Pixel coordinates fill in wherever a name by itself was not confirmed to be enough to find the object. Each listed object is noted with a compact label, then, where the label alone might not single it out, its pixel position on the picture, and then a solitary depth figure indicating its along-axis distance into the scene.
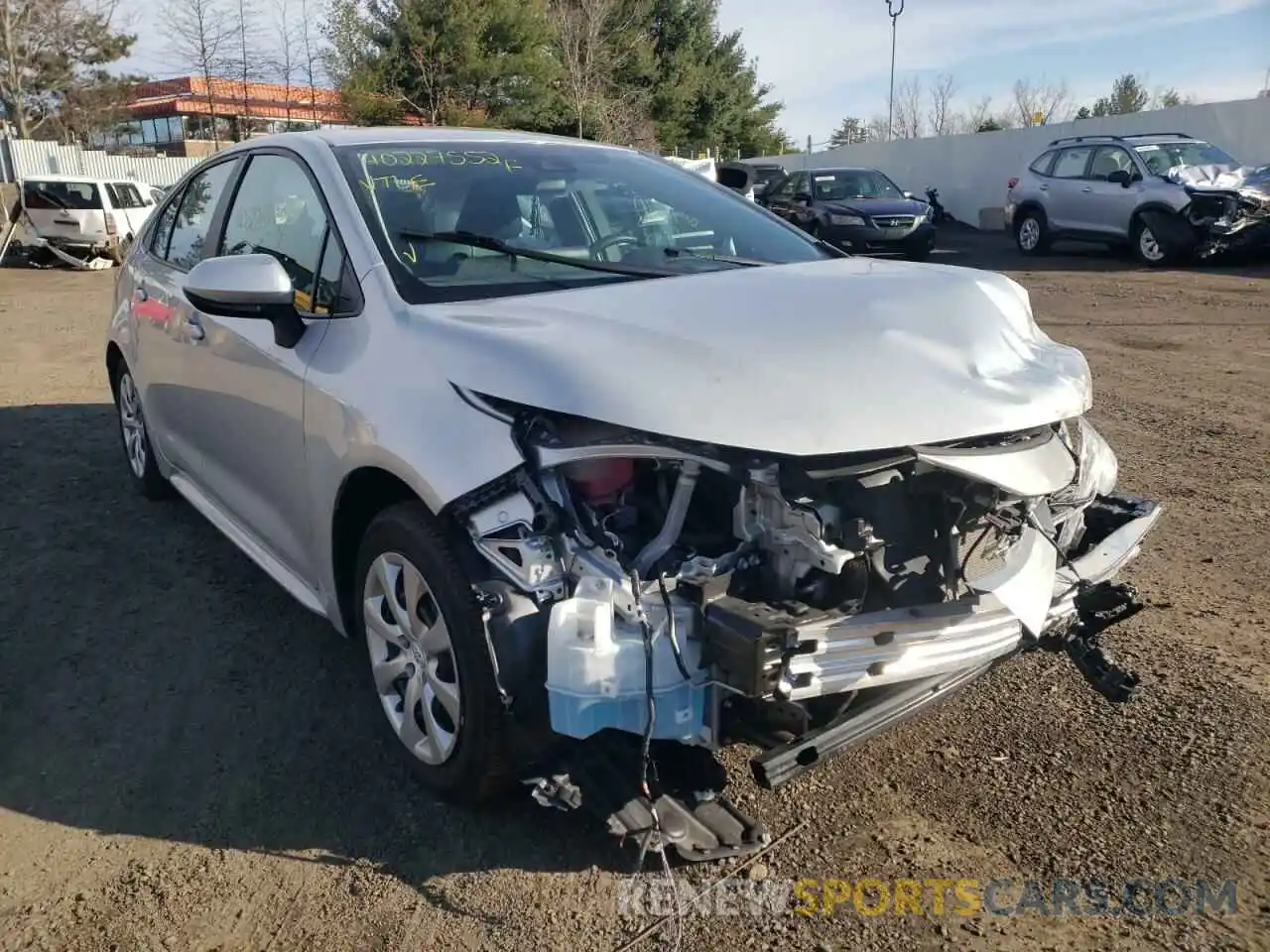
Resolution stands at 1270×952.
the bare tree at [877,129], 59.64
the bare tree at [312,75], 31.38
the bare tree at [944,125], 59.50
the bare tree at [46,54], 36.22
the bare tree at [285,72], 31.61
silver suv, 14.93
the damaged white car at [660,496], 2.43
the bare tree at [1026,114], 58.52
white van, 20.55
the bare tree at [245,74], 31.39
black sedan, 16.77
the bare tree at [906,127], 60.56
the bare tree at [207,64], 30.88
